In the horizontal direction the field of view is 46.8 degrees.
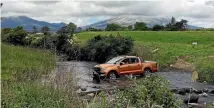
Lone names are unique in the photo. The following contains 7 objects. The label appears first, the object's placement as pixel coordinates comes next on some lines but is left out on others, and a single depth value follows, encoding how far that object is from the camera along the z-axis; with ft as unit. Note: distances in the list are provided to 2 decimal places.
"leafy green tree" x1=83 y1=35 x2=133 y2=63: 89.15
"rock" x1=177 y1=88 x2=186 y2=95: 44.10
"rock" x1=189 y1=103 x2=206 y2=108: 34.12
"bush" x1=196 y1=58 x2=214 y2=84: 58.05
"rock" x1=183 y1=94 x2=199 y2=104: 36.98
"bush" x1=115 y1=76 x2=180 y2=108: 21.61
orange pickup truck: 57.34
